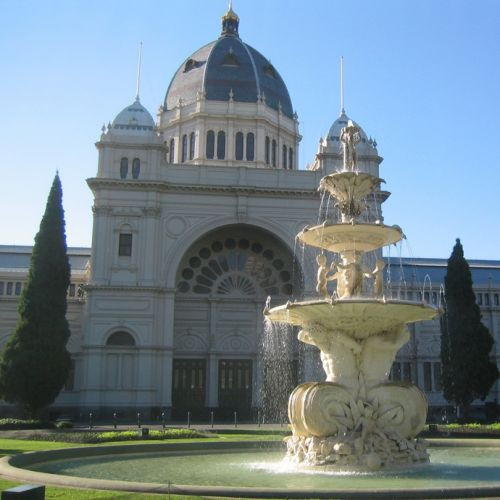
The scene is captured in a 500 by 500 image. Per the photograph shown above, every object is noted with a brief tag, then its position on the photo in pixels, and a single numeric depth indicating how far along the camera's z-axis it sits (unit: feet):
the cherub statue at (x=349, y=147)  63.82
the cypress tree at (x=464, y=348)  134.82
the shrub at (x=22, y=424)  102.61
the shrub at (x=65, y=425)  104.94
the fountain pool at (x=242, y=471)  34.37
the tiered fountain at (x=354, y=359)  51.19
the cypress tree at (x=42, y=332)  124.67
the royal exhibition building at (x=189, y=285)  144.36
